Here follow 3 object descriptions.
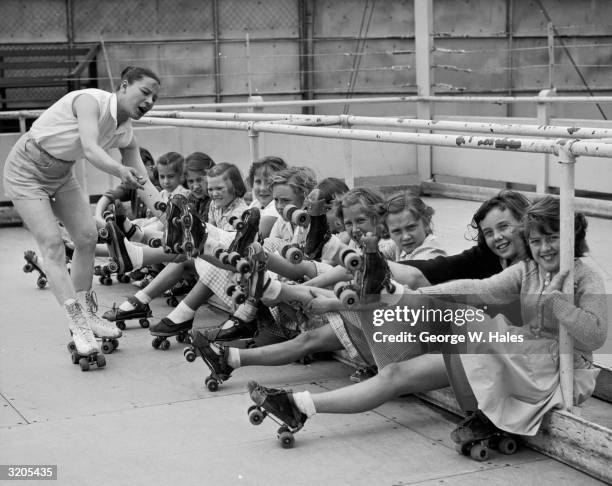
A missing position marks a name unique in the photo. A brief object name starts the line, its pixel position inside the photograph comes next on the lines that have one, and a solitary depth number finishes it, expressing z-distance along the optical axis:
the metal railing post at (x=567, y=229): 3.41
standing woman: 4.93
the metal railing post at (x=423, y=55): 11.09
